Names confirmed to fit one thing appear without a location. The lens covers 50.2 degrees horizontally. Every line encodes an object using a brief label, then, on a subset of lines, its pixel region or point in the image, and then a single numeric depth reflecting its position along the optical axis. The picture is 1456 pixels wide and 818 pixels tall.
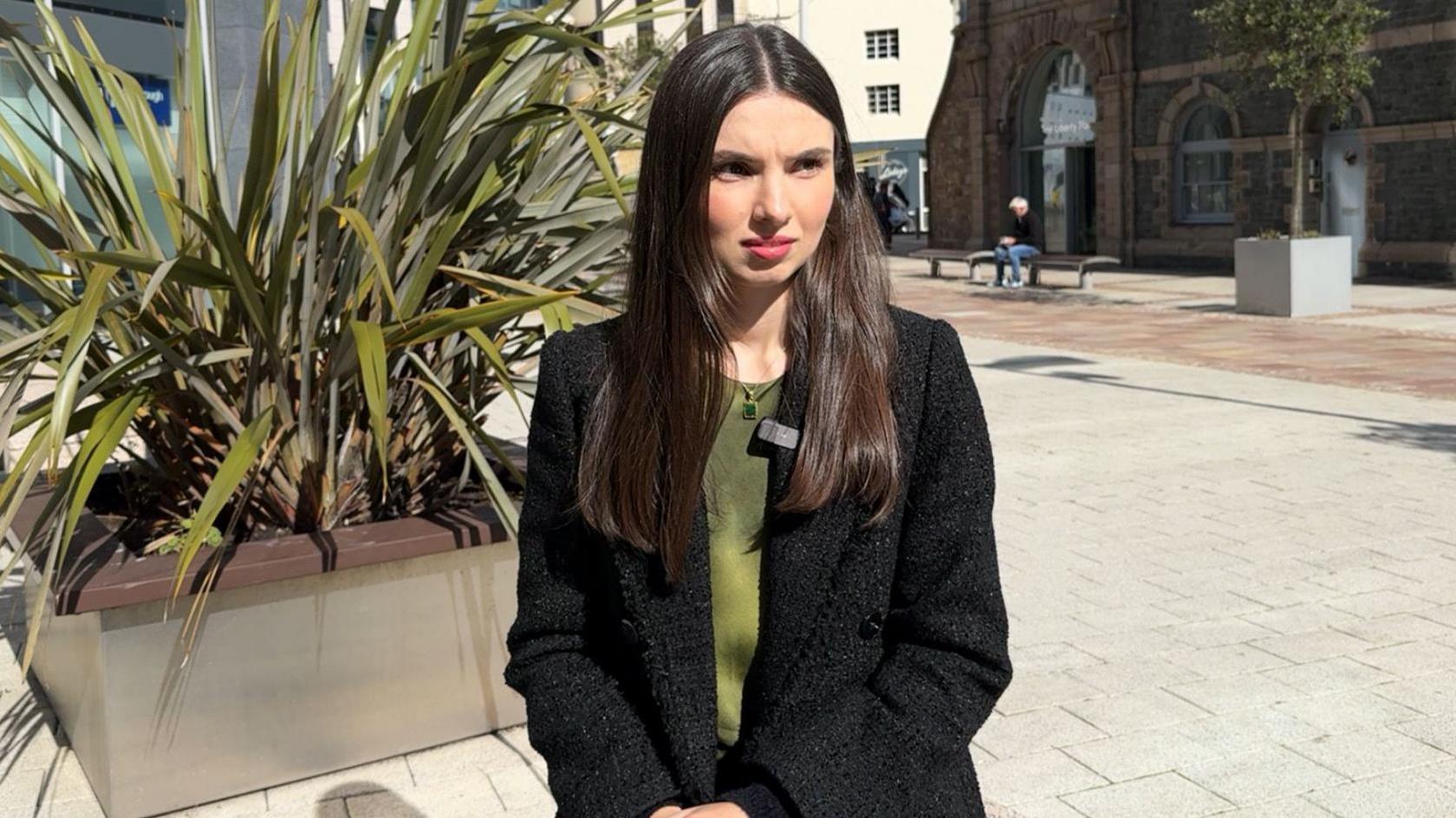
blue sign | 15.20
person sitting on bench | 23.80
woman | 1.67
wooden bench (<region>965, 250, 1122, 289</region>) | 22.04
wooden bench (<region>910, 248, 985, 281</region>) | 26.25
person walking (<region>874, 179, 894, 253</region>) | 30.44
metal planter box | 3.62
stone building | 21.58
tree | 17.02
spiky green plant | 3.56
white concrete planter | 17.02
